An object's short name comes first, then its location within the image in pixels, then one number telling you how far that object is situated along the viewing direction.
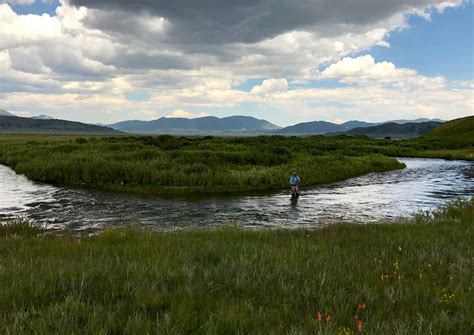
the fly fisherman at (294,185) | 31.95
